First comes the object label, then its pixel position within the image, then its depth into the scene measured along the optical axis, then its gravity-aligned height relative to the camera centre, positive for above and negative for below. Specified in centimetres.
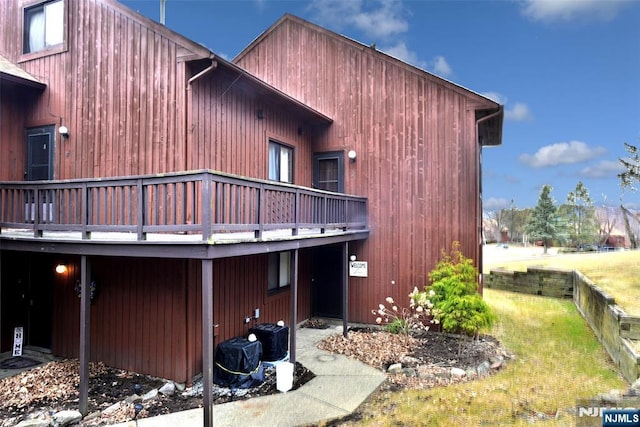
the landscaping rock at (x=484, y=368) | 696 -283
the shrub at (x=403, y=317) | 924 -256
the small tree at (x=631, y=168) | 1373 +186
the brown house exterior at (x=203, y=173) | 591 +105
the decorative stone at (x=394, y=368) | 695 -280
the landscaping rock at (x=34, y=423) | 488 -265
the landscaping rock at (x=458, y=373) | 676 -280
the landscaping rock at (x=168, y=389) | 605 -275
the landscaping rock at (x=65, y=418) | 499 -267
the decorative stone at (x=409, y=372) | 680 -282
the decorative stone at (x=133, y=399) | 569 -274
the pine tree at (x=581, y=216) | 3494 +20
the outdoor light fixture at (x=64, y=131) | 754 +181
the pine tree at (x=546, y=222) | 3400 -34
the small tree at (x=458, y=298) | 810 -177
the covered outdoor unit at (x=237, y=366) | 628 -250
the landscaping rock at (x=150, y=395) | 581 -275
